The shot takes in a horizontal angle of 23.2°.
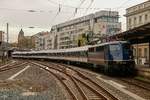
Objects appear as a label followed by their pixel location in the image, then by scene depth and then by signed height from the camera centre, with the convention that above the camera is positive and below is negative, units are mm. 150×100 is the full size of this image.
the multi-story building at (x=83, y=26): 135125 +10941
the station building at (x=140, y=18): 67050 +6988
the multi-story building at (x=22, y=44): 193288 +4400
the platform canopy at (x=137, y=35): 25583 +1468
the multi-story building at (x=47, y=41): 191675 +6039
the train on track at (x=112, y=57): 29344 -443
